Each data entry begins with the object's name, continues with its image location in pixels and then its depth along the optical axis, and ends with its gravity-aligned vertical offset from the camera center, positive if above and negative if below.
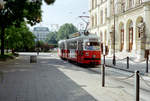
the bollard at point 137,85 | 6.69 -1.14
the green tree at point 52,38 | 163.88 +6.94
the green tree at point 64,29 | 146.20 +11.86
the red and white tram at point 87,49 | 21.48 -0.19
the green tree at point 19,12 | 22.36 +3.78
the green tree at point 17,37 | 36.91 +1.92
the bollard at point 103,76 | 10.28 -1.36
